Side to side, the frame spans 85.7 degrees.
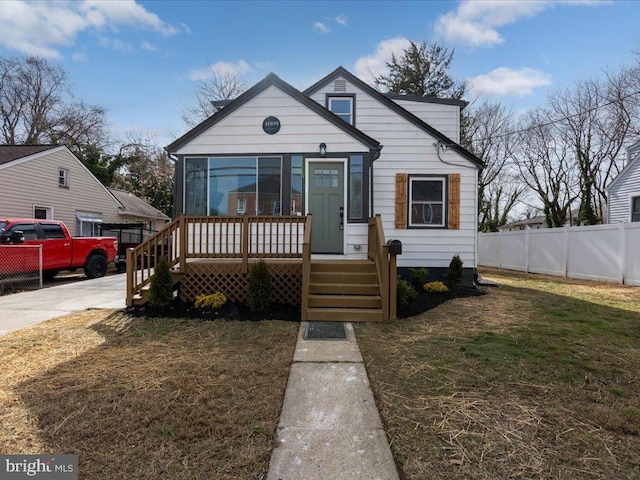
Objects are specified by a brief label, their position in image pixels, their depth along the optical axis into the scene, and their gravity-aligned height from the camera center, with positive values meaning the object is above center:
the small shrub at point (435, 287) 7.39 -1.07
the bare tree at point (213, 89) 24.09 +10.32
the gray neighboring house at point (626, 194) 14.59 +2.00
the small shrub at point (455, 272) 7.66 -0.75
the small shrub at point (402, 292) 6.11 -0.97
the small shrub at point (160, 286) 5.75 -0.84
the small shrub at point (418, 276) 7.67 -0.85
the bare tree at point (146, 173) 29.28 +5.47
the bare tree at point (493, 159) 23.72 +5.97
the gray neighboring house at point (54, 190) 13.55 +2.04
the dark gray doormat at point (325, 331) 4.61 -1.33
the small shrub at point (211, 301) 5.81 -1.10
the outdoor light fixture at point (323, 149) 7.21 +1.85
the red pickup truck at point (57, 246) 8.67 -0.31
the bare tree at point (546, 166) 23.05 +5.10
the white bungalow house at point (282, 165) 7.22 +1.52
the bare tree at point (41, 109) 24.62 +9.40
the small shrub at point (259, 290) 5.63 -0.87
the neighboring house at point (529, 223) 36.59 +1.71
